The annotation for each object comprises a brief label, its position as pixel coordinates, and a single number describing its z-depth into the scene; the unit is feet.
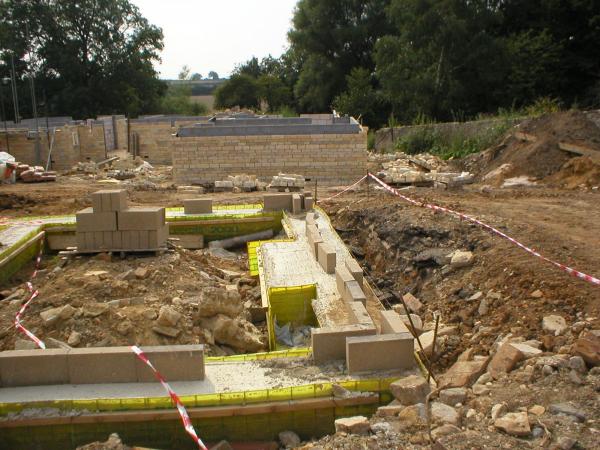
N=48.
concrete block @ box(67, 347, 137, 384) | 16.12
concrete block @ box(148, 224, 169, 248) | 27.96
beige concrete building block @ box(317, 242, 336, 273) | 25.35
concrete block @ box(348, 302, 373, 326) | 18.34
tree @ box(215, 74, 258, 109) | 150.20
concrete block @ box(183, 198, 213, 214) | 37.99
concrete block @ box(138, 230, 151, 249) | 27.94
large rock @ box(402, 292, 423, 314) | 22.85
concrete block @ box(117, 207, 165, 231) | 27.81
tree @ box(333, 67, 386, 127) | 111.55
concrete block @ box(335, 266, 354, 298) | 21.75
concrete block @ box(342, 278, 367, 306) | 19.93
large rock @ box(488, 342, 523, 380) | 15.30
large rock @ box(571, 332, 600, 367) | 14.35
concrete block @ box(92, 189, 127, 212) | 27.35
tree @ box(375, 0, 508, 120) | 80.18
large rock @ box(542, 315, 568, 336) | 17.03
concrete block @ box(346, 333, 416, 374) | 16.25
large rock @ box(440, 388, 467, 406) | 14.28
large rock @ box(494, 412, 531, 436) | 12.37
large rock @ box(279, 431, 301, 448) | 15.29
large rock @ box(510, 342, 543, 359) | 15.55
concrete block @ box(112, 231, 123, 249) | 28.12
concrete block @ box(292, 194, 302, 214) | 37.68
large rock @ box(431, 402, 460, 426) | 13.32
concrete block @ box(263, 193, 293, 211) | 38.19
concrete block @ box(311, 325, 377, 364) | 17.02
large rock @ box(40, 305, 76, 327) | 20.56
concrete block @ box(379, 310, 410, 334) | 17.10
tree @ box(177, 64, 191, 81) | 264.31
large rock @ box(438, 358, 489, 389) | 15.37
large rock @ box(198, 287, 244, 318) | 21.24
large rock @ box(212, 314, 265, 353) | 20.95
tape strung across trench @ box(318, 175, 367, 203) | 42.59
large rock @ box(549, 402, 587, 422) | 12.57
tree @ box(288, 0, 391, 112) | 125.70
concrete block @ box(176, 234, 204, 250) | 36.88
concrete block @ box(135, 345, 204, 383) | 16.07
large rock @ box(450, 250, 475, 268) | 24.22
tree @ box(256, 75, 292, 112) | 147.95
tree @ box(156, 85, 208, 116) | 153.69
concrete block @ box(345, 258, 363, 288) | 22.76
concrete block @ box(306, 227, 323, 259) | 27.76
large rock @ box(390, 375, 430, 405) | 14.80
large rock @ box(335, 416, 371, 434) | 13.78
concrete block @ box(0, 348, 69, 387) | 16.20
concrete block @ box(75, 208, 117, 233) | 27.91
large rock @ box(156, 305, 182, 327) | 20.06
